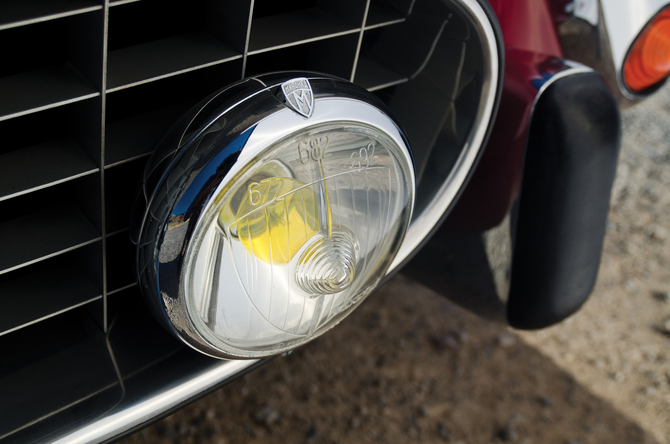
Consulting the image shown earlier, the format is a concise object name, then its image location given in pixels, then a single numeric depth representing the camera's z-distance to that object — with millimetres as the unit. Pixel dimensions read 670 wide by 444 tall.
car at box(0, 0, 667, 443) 814
